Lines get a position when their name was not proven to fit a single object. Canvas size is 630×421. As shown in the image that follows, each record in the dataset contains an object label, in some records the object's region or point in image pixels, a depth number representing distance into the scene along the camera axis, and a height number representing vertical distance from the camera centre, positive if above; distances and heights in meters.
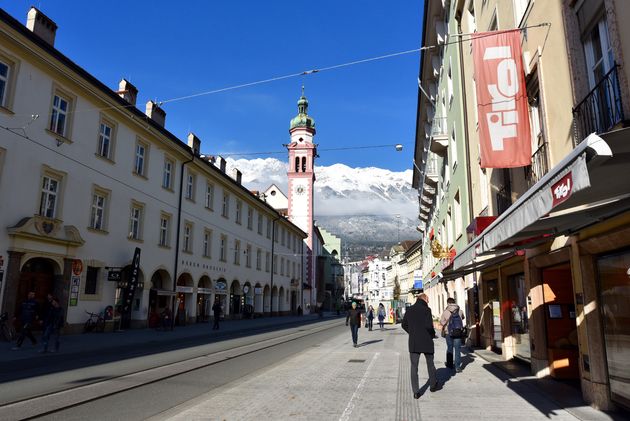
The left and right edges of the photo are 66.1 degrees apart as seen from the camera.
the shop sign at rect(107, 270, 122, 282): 23.70 +1.51
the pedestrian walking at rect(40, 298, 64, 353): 14.55 -0.50
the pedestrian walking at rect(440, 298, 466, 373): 11.72 -0.57
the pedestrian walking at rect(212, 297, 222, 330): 28.30 -0.42
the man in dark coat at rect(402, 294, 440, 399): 8.41 -0.46
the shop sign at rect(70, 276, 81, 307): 21.39 +0.75
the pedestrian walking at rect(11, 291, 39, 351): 15.52 -0.37
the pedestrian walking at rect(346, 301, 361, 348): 18.45 -0.45
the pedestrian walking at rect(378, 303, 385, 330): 33.00 -0.45
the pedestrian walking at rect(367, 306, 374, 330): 30.85 -0.62
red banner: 10.08 +4.29
